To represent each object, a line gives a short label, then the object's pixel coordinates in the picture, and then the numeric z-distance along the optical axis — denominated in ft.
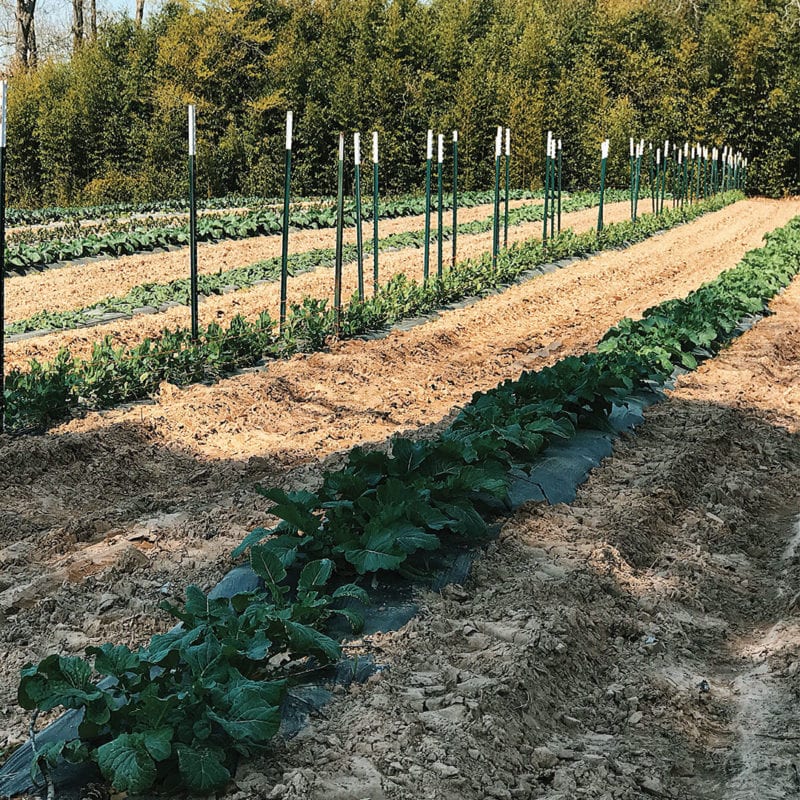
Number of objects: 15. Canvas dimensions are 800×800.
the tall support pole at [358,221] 38.06
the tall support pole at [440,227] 45.49
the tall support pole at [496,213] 50.88
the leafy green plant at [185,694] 8.74
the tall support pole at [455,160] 47.98
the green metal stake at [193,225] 29.18
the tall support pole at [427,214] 44.76
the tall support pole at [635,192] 84.30
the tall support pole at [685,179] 106.65
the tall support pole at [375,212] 41.11
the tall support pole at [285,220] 34.30
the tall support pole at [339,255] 35.01
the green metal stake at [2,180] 22.49
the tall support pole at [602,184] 68.99
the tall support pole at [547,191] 60.28
